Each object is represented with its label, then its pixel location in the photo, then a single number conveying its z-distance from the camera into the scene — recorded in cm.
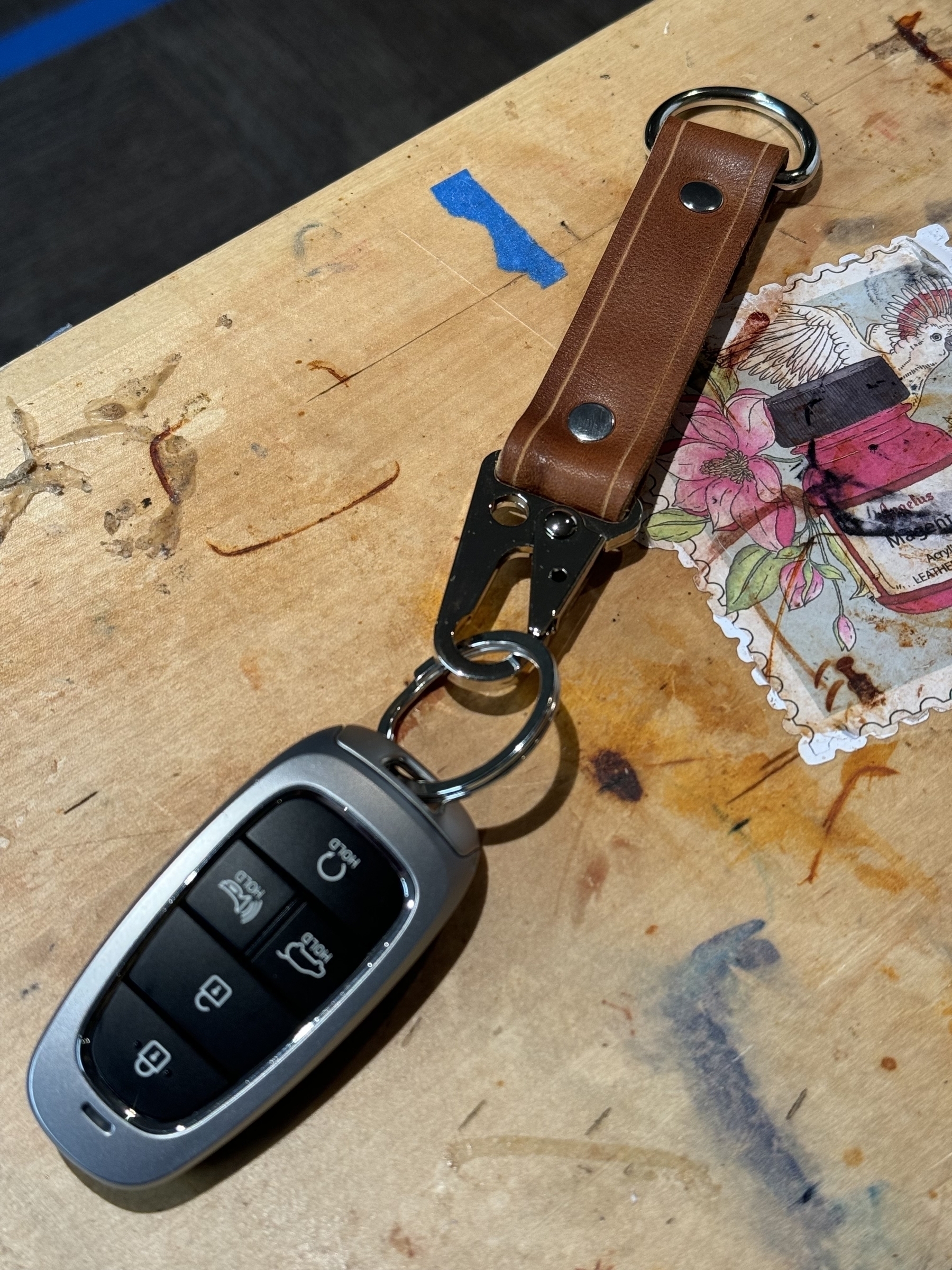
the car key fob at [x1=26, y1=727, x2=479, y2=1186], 43
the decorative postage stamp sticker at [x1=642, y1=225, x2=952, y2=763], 54
